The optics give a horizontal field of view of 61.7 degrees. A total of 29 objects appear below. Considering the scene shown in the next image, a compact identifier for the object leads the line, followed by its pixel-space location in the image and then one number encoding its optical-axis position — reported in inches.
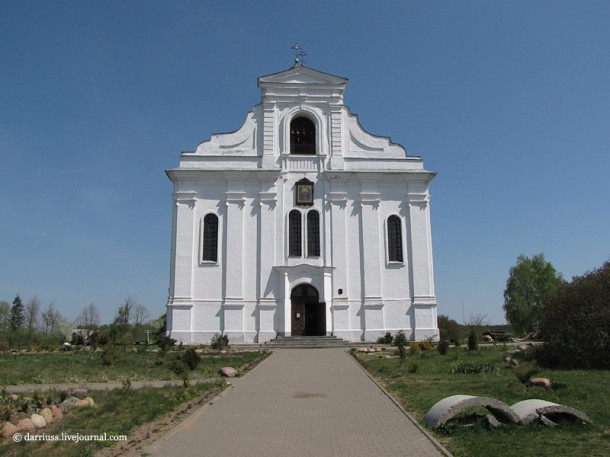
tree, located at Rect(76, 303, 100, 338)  2490.9
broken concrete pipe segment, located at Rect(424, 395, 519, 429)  330.3
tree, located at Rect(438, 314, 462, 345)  1263.9
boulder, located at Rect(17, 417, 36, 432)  338.0
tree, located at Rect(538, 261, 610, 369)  627.2
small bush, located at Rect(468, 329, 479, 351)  947.3
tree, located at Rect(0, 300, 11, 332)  2801.2
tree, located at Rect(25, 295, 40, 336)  2591.8
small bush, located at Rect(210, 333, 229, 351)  1075.2
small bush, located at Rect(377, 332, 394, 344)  1216.4
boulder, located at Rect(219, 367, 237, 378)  636.7
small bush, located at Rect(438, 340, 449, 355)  884.6
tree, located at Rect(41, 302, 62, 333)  2474.2
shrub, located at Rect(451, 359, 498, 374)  627.0
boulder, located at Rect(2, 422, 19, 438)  323.3
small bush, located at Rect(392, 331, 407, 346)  1127.3
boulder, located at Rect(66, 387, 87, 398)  464.4
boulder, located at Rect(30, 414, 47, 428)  350.9
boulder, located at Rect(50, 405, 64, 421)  378.3
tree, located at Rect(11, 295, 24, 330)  2800.2
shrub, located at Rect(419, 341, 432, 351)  1011.6
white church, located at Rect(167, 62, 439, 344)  1253.1
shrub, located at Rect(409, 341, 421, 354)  961.5
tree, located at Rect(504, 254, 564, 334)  2194.9
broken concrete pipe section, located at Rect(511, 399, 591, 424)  333.7
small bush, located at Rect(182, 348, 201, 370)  667.1
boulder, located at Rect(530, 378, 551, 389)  468.2
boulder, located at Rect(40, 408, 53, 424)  366.0
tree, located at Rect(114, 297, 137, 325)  1874.8
